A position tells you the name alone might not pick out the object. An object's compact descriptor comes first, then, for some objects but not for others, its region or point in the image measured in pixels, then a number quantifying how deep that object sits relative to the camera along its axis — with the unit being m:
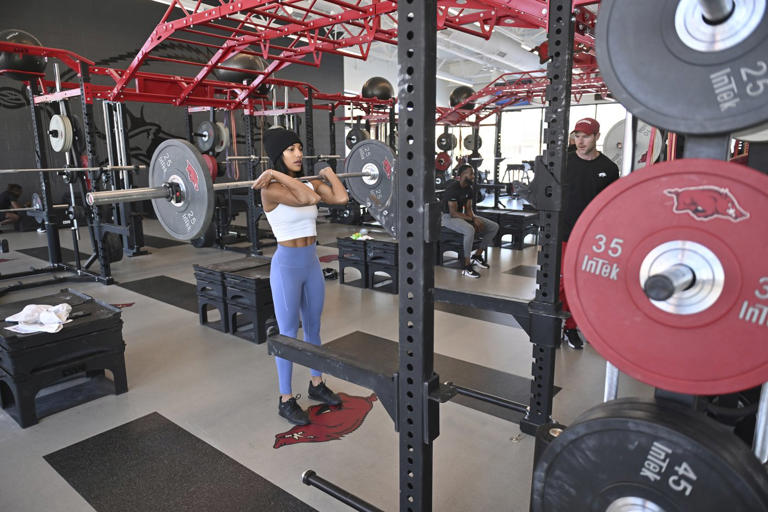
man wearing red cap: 2.82
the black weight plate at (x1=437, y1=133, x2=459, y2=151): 9.91
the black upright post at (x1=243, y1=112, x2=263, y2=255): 5.73
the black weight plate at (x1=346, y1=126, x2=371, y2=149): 8.79
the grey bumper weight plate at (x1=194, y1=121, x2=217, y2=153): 6.33
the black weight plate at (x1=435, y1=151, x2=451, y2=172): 7.59
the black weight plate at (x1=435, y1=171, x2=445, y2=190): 8.40
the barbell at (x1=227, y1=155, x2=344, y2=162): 5.29
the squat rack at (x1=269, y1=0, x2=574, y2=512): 1.03
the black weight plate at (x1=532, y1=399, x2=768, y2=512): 0.72
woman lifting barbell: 1.99
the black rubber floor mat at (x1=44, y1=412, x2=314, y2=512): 1.71
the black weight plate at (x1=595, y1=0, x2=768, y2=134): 0.68
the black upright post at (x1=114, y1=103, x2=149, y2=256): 5.16
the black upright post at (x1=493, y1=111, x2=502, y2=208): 8.42
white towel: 2.26
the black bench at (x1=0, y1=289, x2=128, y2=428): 2.19
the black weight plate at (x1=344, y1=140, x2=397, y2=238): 3.12
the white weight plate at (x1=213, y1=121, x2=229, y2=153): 6.60
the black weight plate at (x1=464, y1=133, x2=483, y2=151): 11.63
